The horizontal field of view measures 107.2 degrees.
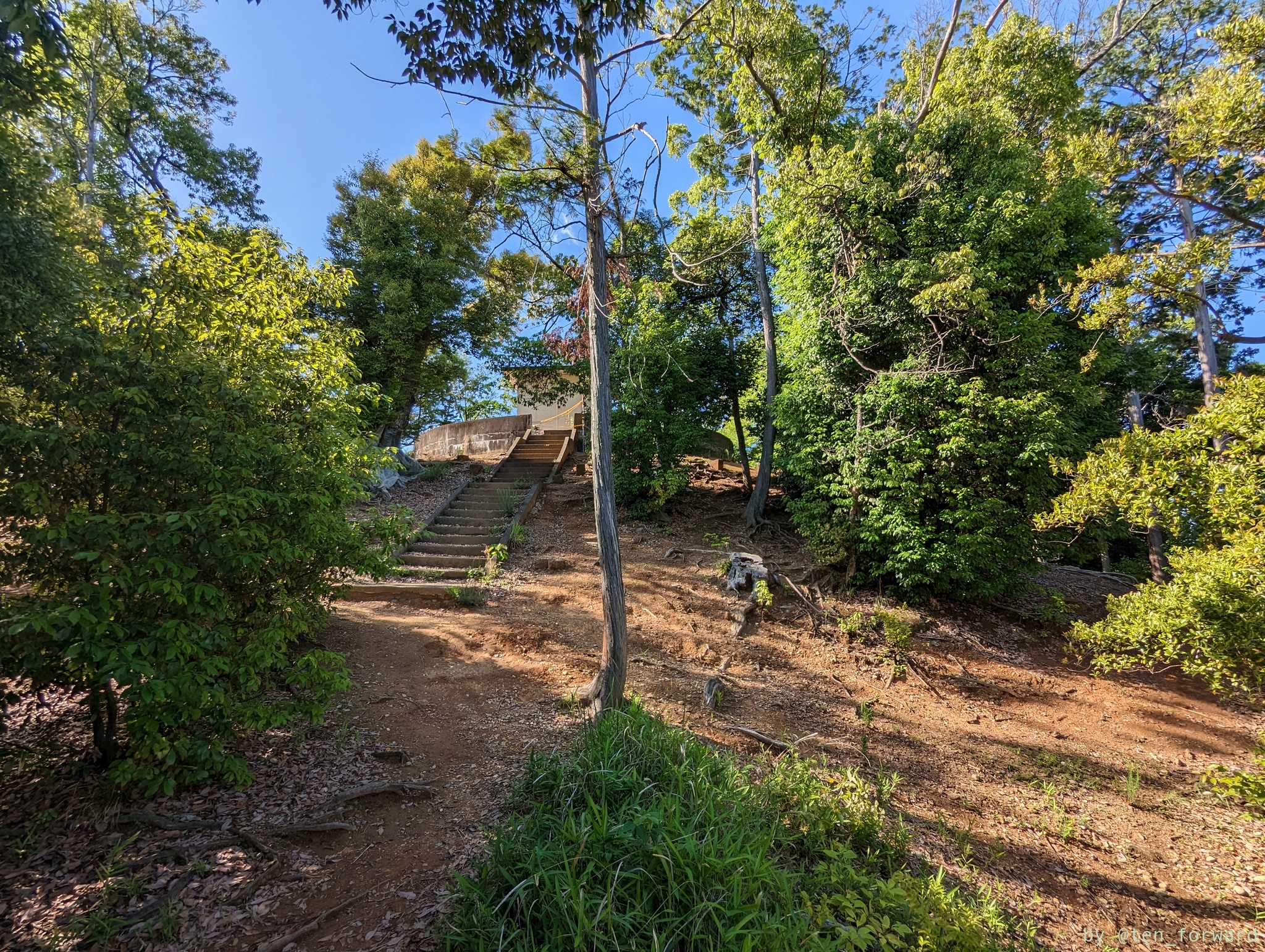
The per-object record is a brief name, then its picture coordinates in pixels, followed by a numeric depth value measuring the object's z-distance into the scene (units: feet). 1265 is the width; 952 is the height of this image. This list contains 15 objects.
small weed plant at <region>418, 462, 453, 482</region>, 43.62
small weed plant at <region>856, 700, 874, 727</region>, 17.70
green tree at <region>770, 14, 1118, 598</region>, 22.80
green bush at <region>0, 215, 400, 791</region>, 7.78
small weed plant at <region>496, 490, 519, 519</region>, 35.35
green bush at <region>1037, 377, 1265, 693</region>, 12.57
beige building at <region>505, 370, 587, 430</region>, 60.80
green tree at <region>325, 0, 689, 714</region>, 12.28
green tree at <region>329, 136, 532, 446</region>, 40.91
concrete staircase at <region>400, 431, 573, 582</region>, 27.86
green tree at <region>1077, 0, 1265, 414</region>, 17.72
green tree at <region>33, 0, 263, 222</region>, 34.24
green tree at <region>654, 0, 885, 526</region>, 27.17
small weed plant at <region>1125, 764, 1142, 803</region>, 14.80
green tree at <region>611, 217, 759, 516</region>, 35.24
